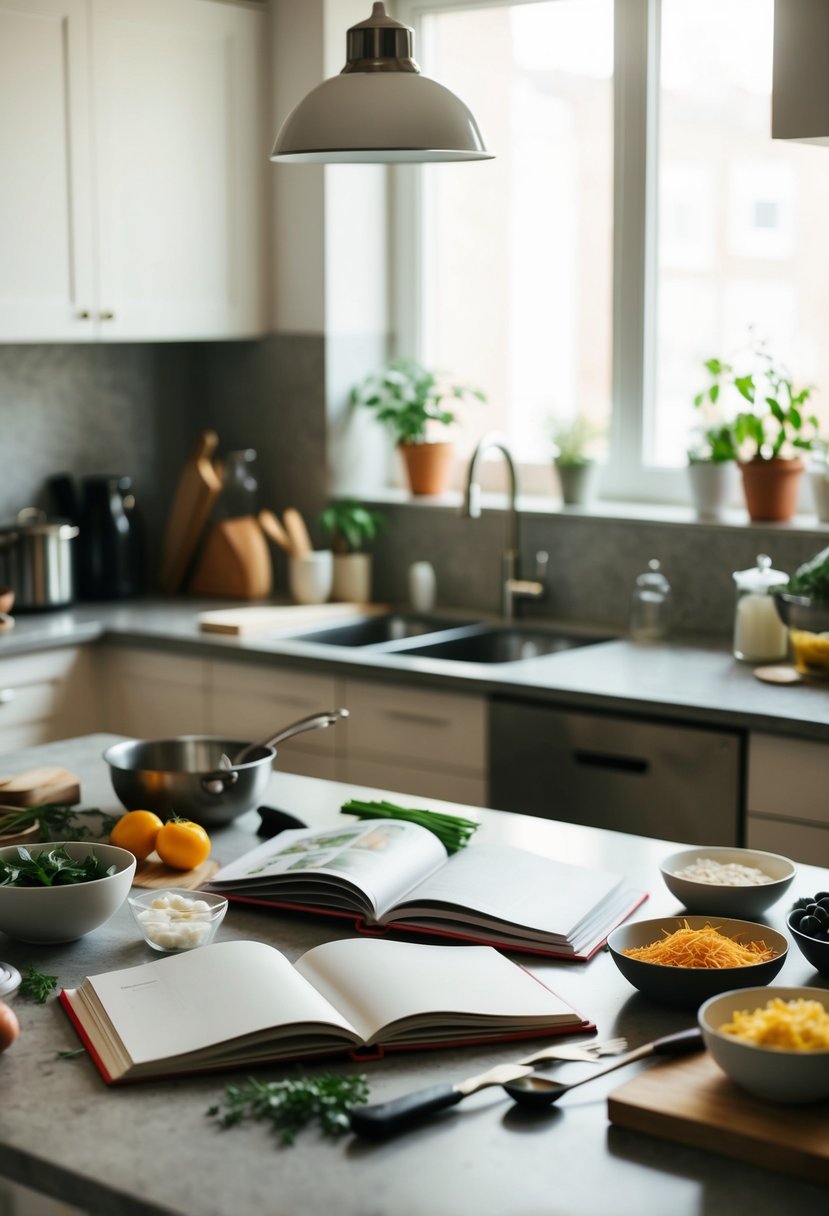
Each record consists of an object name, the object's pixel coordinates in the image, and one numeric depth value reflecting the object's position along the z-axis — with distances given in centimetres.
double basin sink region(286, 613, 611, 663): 366
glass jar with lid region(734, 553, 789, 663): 324
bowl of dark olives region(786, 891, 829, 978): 160
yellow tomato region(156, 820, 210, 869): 196
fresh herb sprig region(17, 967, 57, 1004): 161
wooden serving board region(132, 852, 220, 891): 193
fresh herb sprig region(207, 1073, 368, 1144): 131
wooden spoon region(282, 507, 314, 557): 405
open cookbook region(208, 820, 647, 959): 174
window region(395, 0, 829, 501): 361
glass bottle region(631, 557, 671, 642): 352
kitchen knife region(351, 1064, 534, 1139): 128
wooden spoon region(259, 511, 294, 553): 405
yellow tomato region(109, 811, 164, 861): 200
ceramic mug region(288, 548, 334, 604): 400
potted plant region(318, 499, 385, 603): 404
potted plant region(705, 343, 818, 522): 344
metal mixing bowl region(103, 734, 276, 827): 212
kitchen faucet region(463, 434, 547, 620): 380
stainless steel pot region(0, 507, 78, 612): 383
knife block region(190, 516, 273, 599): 411
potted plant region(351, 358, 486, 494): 402
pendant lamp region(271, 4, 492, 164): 189
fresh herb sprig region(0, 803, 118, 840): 209
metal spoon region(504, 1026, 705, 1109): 134
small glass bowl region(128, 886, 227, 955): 171
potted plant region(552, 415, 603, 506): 383
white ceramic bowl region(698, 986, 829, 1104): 127
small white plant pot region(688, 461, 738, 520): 361
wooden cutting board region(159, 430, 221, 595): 416
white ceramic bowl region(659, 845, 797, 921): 176
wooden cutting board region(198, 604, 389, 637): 366
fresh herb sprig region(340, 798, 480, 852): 203
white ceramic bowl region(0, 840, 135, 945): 169
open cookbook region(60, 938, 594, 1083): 143
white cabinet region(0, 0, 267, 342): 355
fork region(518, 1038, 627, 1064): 143
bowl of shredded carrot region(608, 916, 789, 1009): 153
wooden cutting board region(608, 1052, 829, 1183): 124
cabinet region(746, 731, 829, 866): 278
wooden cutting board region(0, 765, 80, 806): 220
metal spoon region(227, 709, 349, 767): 218
